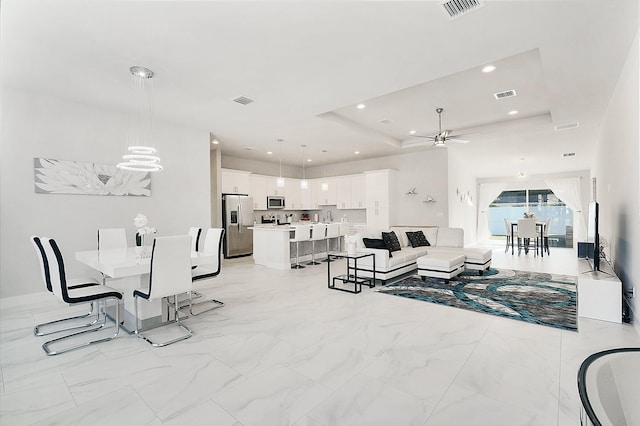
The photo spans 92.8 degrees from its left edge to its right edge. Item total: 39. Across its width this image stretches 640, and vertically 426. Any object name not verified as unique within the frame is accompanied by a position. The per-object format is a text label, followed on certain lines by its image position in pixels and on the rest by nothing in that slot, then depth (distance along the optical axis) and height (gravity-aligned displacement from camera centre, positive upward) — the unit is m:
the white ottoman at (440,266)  5.10 -0.92
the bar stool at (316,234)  7.07 -0.45
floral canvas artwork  4.30 +0.61
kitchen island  6.66 -0.71
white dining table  2.87 -0.51
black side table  4.87 -1.12
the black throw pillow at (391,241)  5.87 -0.53
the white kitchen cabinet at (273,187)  9.60 +0.90
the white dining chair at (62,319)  3.02 -1.18
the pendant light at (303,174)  11.21 +1.50
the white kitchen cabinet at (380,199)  8.73 +0.44
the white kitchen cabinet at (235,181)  8.32 +0.97
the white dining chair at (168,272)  2.94 -0.56
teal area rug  3.64 -1.21
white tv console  3.38 -0.98
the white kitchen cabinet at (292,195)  10.18 +0.70
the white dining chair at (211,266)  3.77 -0.69
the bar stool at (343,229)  8.12 -0.40
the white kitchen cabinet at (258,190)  9.16 +0.78
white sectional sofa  5.25 -0.78
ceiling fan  5.55 +1.41
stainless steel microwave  9.59 +0.42
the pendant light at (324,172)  10.12 +1.51
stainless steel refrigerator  8.16 -0.21
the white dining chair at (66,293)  2.83 -0.75
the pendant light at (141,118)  3.66 +1.70
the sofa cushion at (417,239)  6.86 -0.58
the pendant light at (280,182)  7.52 +0.82
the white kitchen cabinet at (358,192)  9.45 +0.69
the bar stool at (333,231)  7.57 -0.41
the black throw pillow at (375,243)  5.41 -0.52
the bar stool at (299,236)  6.73 -0.47
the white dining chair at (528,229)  8.60 -0.50
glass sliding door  11.55 +0.02
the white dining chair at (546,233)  9.03 -0.65
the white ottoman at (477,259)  5.77 -0.91
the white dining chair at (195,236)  4.60 -0.29
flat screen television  3.76 -0.26
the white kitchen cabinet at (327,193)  10.13 +0.72
